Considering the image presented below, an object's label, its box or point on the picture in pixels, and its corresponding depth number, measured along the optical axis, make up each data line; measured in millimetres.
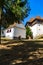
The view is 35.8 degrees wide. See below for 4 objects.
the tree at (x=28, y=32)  22362
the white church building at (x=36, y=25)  22248
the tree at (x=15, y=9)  7250
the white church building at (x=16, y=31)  24127
